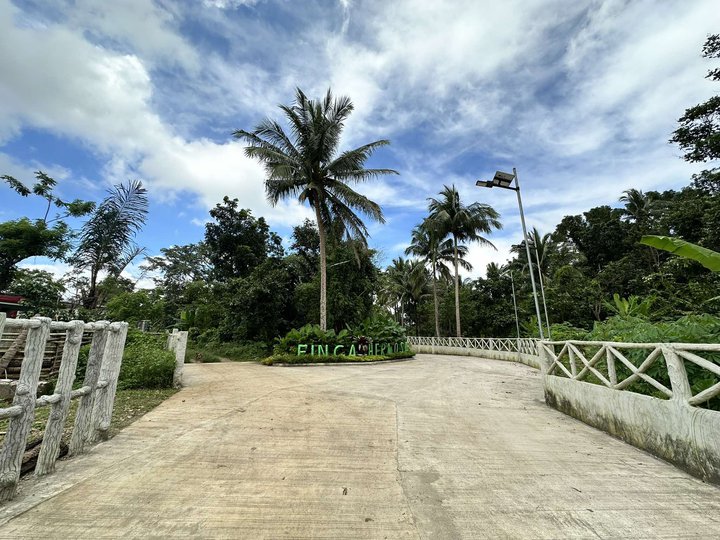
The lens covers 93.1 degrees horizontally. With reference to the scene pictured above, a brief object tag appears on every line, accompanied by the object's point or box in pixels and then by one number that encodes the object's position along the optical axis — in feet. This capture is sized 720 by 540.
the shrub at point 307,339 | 47.78
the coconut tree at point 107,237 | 50.11
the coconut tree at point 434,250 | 91.91
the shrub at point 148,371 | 22.93
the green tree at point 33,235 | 57.16
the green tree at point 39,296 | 45.01
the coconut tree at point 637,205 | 101.96
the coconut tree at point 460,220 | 87.25
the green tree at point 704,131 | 45.50
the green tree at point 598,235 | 105.70
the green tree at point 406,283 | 111.04
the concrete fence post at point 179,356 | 24.11
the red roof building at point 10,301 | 55.52
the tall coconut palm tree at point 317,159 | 51.96
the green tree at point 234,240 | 82.84
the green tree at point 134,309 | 65.62
